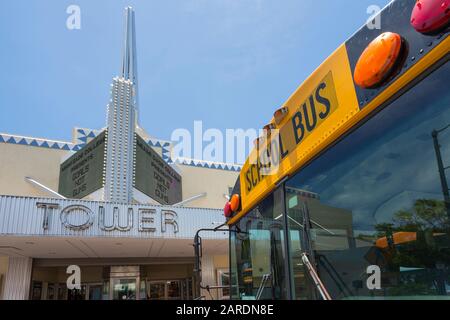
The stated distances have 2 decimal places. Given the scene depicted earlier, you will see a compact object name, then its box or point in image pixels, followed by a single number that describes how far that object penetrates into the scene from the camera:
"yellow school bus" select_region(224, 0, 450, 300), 1.30
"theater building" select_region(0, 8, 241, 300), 10.48
